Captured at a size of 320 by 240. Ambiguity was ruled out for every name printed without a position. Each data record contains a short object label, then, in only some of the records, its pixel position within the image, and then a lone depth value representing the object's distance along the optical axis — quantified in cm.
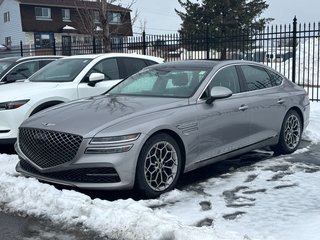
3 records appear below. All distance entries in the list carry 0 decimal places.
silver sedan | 392
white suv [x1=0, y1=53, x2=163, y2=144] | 587
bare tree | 1118
